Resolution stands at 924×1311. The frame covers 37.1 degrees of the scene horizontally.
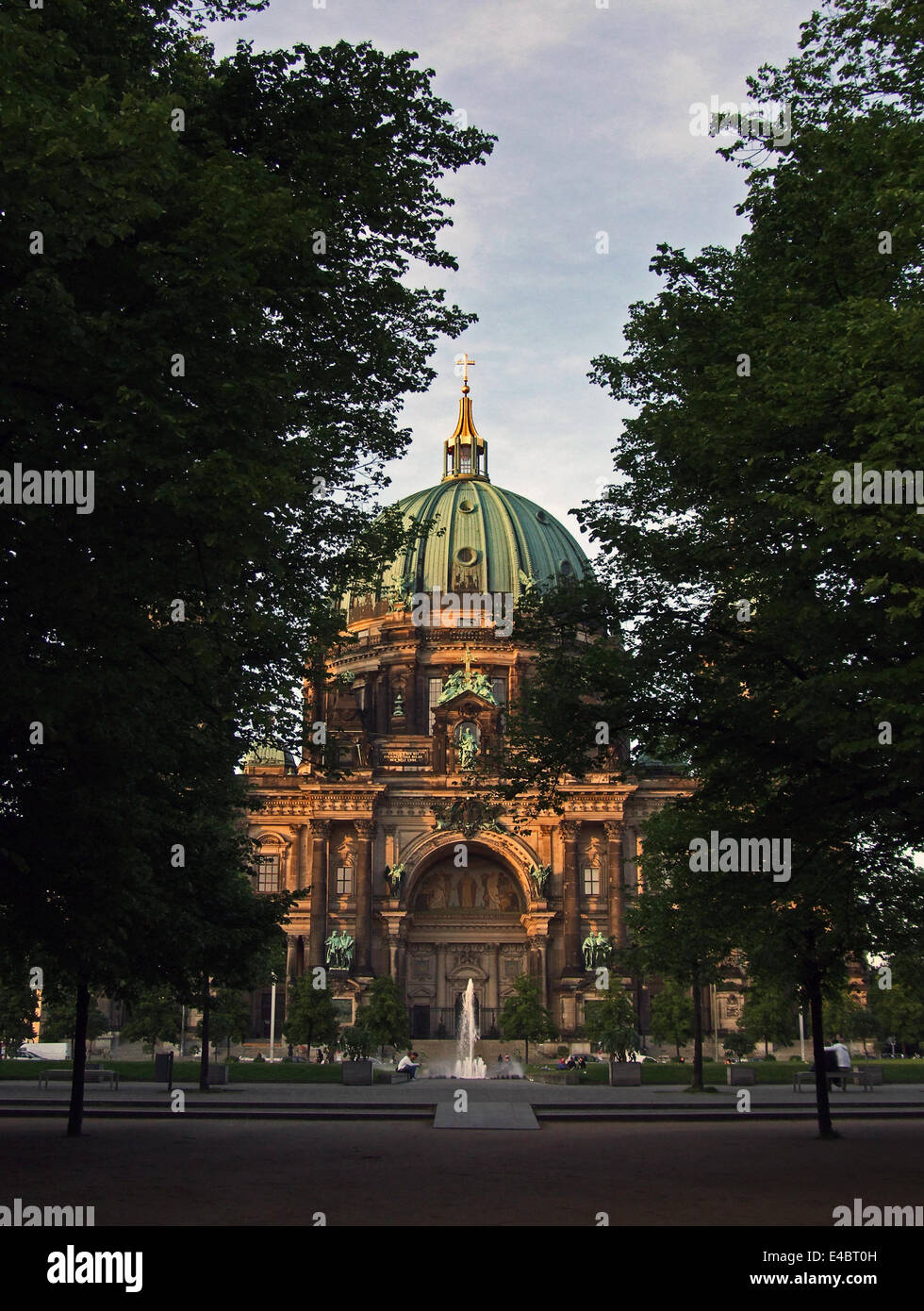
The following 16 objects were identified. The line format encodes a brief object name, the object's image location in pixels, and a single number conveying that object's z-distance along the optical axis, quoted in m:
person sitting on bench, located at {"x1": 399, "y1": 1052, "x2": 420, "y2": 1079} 57.03
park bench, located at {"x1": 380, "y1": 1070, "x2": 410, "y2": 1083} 51.66
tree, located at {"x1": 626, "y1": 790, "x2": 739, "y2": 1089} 24.05
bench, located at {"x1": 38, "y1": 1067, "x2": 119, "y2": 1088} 44.22
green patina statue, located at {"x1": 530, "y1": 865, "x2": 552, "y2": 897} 86.12
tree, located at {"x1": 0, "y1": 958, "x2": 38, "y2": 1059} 60.69
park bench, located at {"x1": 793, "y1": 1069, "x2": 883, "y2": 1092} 41.53
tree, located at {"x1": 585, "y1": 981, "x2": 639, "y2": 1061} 60.09
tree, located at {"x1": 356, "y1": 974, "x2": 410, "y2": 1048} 67.96
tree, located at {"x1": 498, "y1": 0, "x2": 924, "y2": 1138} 16.22
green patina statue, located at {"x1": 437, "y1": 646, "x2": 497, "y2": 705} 90.75
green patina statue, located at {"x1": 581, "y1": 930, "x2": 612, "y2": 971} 83.06
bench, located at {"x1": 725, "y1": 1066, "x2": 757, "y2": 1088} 46.81
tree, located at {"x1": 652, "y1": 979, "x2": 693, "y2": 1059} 69.88
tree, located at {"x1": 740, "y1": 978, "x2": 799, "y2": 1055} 67.56
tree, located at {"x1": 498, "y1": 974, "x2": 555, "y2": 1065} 74.62
